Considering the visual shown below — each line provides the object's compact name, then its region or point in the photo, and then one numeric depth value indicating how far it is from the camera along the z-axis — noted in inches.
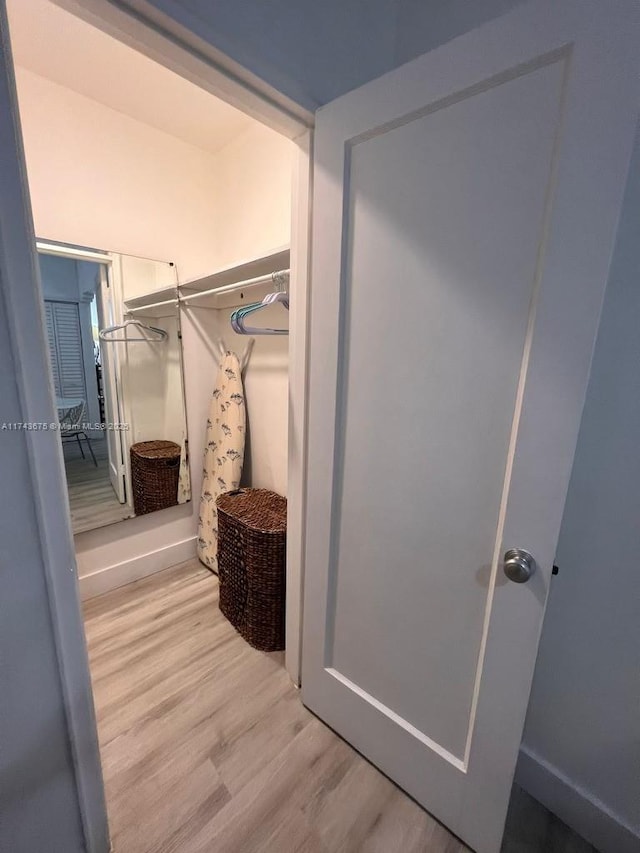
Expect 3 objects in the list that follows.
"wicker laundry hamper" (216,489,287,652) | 64.5
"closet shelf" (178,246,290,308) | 61.1
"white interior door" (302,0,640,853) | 27.1
